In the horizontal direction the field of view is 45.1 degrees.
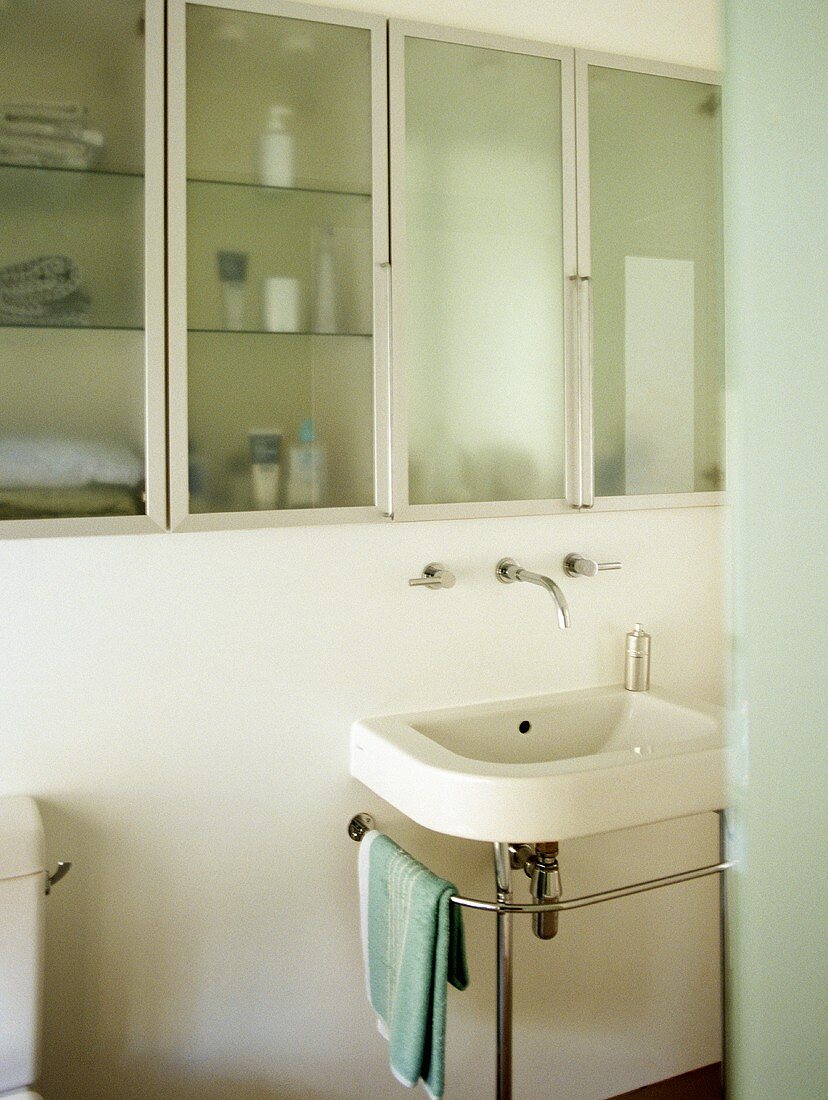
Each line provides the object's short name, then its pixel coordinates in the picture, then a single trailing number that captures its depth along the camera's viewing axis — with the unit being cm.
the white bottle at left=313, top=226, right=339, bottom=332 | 169
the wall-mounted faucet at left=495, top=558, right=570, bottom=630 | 179
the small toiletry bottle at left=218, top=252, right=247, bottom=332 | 163
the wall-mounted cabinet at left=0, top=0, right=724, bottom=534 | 151
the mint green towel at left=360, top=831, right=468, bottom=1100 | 152
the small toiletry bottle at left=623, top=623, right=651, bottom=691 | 200
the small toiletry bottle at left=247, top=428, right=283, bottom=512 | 165
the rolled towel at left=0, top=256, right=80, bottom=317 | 148
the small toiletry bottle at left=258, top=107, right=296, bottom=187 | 165
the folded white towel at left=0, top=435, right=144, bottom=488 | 149
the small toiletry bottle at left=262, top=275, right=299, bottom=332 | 166
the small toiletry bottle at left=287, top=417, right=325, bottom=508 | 168
